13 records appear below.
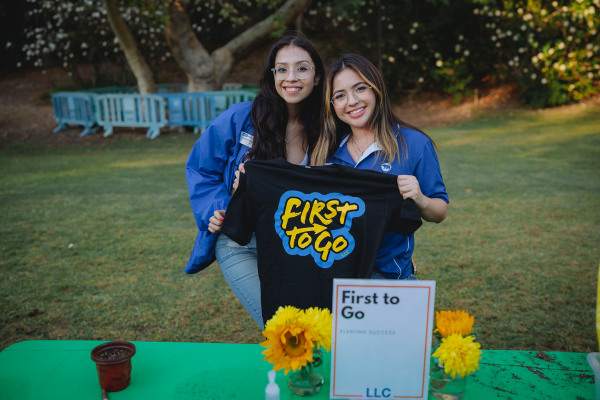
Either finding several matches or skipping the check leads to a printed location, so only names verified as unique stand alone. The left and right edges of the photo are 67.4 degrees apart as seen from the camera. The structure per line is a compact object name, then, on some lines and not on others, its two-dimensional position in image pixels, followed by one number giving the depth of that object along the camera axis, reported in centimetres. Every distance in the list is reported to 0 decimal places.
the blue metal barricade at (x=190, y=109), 1154
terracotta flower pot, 153
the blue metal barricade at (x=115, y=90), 1448
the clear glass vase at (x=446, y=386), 147
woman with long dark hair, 213
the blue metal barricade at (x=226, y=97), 1169
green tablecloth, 154
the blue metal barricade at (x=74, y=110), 1202
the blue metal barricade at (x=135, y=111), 1151
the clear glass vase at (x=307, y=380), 150
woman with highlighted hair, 202
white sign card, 134
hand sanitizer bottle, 134
